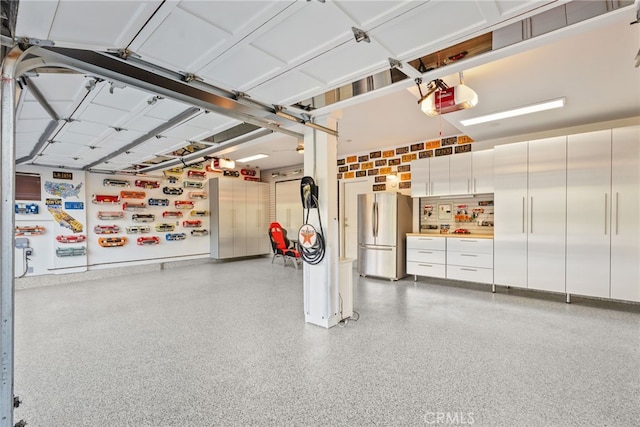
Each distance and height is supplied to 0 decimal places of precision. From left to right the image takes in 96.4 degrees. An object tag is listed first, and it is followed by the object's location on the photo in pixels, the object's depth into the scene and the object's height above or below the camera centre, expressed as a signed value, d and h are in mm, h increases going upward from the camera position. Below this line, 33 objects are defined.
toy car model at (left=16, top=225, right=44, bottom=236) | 5480 -362
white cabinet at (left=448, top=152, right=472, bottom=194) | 5135 +630
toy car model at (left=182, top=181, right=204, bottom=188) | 7593 +696
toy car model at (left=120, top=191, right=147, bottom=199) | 6629 +384
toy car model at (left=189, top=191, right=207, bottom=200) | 7715 +414
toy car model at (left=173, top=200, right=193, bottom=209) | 7449 +162
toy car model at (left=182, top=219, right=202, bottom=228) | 7565 -346
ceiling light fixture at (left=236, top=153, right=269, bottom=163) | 6935 +1310
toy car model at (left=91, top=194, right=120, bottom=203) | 6266 +283
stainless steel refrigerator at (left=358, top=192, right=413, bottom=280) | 5641 -498
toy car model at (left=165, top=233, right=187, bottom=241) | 7243 -668
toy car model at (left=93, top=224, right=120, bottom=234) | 6277 -407
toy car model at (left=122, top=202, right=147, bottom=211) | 6668 +107
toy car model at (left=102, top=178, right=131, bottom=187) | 6438 +646
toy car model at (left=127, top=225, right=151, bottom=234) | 6676 -437
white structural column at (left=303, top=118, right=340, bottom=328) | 3273 -230
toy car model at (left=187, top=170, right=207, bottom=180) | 7691 +975
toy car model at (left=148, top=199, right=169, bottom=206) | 7016 +207
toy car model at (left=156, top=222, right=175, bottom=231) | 7082 -413
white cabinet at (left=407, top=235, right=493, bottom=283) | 4816 -892
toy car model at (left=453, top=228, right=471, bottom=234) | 5523 -448
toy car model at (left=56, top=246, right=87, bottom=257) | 5785 -829
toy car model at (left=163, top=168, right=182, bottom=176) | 7260 +999
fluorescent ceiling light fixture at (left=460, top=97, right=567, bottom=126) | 3635 +1314
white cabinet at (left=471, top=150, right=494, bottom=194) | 4898 +641
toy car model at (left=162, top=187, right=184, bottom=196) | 7250 +516
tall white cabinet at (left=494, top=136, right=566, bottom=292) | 4227 -104
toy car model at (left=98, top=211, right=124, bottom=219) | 6348 -94
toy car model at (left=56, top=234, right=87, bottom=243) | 5828 -562
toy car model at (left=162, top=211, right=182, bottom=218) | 7213 -97
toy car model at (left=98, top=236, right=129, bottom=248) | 6317 -687
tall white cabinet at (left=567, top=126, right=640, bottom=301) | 3732 -98
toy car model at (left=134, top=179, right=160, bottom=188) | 6843 +656
